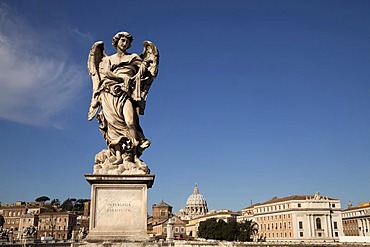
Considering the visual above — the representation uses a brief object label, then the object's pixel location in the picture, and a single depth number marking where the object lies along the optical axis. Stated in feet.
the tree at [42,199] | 550.77
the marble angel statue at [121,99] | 28.27
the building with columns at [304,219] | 347.56
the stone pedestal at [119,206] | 26.32
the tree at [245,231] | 335.67
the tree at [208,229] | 373.50
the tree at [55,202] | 534.37
